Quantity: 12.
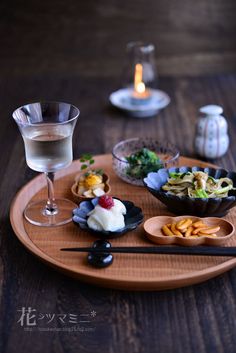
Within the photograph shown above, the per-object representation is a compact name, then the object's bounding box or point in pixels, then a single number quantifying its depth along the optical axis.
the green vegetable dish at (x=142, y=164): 1.52
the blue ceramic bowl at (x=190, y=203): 1.28
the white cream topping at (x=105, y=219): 1.21
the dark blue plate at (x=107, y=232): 1.21
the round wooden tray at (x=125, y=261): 1.09
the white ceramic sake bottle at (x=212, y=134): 1.74
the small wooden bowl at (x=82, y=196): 1.41
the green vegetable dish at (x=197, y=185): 1.33
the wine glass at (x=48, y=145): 1.27
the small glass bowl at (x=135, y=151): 1.54
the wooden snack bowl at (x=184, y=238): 1.18
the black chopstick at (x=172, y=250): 1.14
